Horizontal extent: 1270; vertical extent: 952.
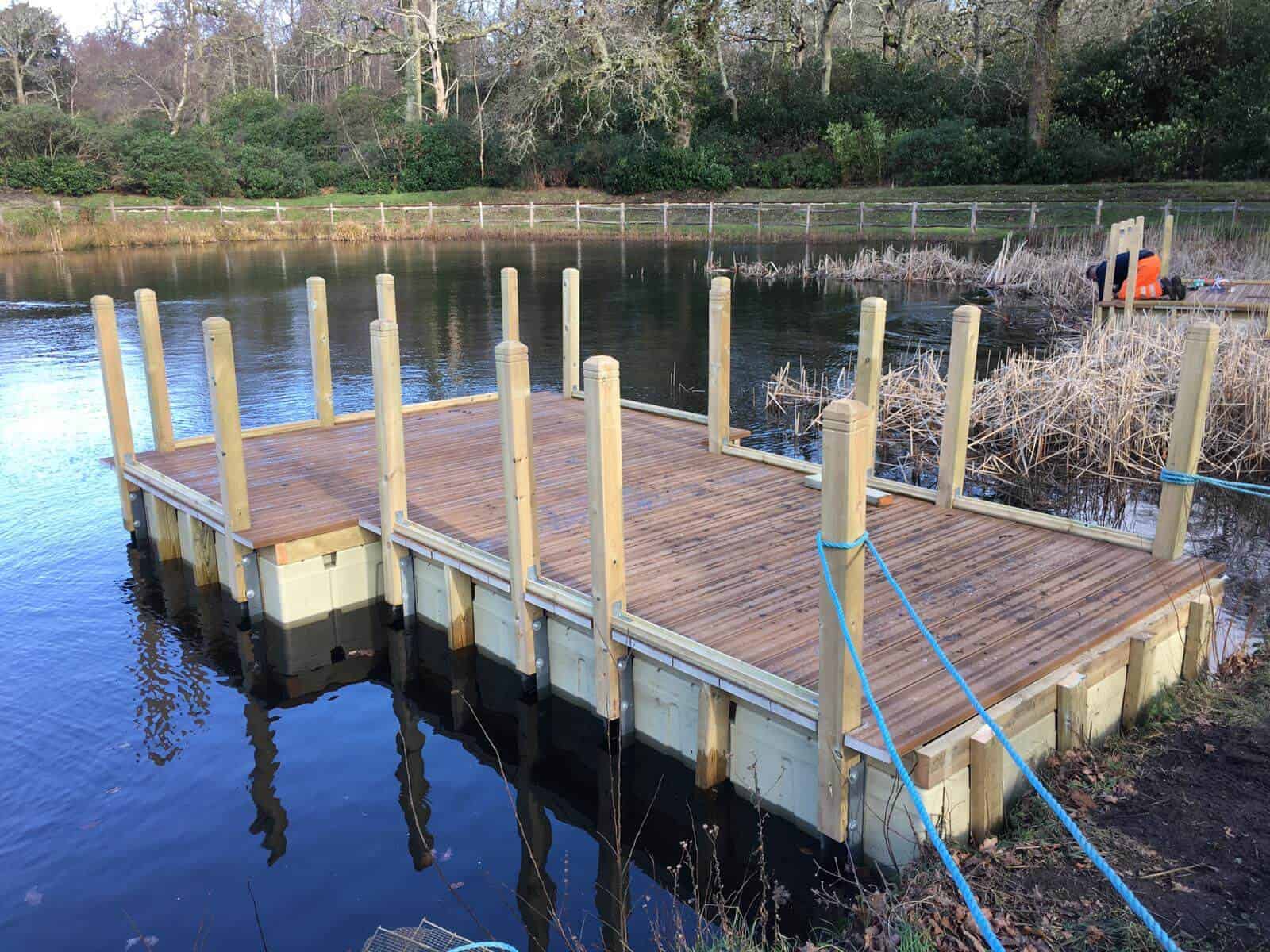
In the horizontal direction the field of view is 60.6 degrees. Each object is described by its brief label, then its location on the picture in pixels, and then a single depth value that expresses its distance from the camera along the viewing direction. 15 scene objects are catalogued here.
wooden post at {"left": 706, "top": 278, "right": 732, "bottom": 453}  8.42
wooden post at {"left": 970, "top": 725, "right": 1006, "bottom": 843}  4.71
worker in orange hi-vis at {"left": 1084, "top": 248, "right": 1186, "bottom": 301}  15.52
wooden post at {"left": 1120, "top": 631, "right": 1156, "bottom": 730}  5.57
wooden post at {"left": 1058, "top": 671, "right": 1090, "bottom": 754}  5.13
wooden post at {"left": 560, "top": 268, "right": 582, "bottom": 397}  10.69
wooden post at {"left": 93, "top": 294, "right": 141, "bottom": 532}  8.70
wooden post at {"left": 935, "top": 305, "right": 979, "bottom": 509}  6.87
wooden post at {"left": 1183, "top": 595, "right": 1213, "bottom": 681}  5.99
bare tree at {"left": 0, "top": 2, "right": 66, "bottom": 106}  46.31
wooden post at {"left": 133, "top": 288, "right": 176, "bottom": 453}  8.75
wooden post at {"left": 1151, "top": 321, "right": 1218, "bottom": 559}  5.75
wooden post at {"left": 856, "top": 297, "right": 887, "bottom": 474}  7.32
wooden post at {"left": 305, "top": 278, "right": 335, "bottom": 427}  9.51
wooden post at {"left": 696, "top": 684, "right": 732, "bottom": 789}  5.50
